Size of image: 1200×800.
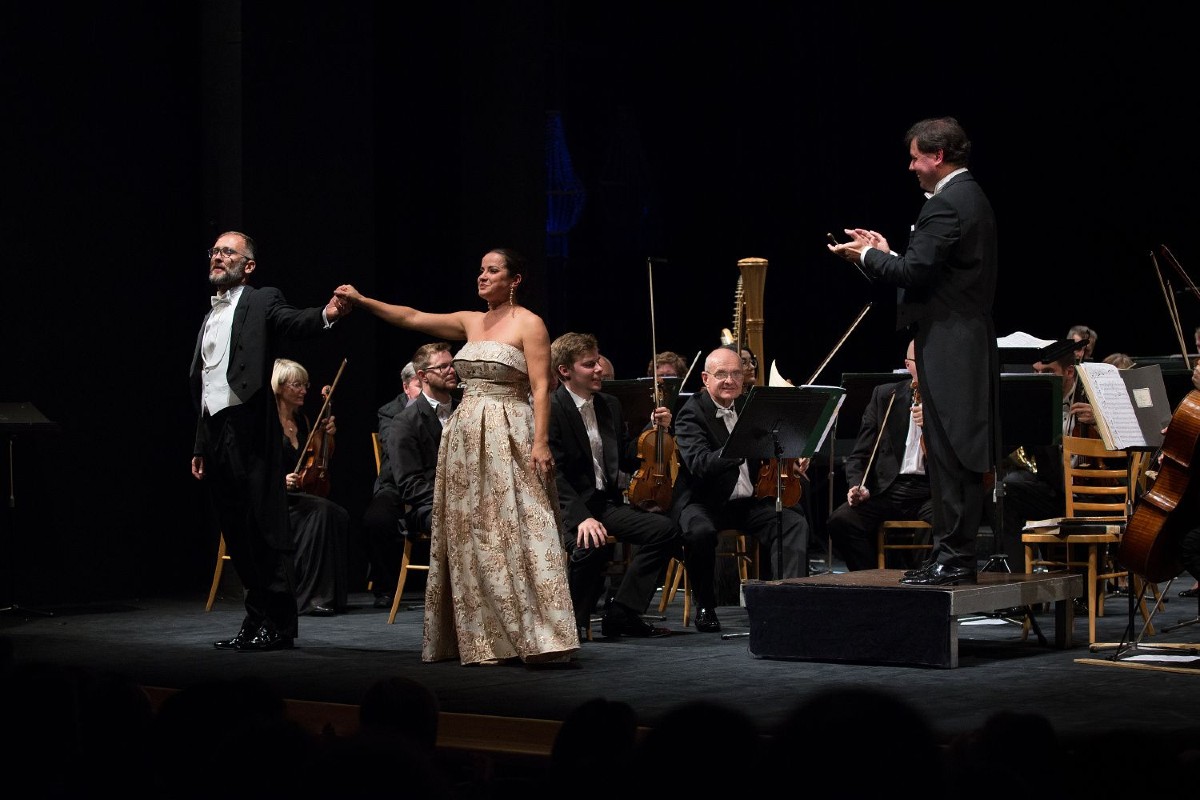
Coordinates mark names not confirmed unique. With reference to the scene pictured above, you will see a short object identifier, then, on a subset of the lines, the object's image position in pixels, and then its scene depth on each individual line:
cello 8.66
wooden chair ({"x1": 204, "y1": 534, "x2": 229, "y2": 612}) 13.57
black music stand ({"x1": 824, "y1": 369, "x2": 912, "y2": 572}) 14.80
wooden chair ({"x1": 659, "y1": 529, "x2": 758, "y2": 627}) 12.45
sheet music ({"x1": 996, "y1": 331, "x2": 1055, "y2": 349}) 14.45
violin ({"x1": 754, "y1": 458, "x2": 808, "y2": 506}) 11.98
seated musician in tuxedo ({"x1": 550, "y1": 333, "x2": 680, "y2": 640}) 11.34
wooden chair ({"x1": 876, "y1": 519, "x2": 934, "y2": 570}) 12.84
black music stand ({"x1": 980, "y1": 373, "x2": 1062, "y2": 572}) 12.00
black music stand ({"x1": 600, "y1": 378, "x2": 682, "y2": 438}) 13.57
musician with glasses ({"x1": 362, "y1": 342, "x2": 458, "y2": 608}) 13.27
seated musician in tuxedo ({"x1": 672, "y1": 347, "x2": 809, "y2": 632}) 11.73
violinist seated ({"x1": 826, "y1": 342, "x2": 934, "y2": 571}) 12.95
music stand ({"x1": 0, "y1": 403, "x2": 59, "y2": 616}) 12.58
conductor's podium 9.31
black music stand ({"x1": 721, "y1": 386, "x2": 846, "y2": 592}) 10.84
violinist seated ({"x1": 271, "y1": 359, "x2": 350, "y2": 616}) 13.72
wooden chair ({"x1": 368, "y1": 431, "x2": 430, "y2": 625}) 12.76
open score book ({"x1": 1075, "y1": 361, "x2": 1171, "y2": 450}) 10.29
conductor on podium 9.18
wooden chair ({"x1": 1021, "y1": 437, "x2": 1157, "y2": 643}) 10.87
